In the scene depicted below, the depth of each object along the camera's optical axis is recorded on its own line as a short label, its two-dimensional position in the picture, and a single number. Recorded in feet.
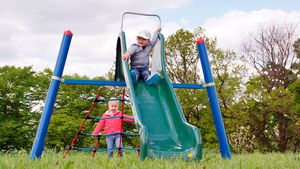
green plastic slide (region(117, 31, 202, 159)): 17.47
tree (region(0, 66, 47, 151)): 74.13
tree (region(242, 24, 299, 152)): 64.44
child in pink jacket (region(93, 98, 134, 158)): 23.99
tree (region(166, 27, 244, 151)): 65.36
